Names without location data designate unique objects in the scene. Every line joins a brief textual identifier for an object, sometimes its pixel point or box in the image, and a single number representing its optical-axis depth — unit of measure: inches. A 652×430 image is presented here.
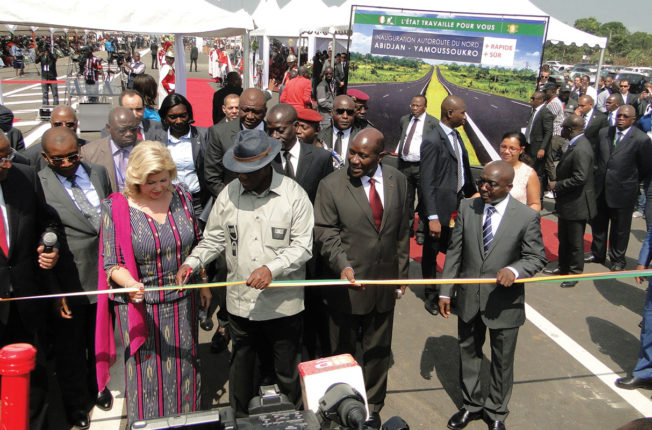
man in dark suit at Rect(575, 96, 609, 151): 419.8
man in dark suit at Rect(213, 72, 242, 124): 321.1
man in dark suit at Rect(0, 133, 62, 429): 130.2
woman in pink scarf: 126.2
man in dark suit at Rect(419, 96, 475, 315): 223.5
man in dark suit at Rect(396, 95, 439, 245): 285.9
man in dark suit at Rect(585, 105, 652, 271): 295.3
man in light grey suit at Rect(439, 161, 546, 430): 148.5
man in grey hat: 132.1
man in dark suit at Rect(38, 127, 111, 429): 148.0
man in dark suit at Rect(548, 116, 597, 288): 267.4
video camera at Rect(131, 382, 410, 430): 70.6
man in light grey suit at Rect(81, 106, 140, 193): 180.2
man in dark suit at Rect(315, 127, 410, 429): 152.0
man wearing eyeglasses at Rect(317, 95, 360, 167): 236.8
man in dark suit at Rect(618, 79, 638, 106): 566.7
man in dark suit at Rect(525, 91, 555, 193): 389.4
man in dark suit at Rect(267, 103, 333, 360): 182.2
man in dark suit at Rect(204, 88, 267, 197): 192.9
